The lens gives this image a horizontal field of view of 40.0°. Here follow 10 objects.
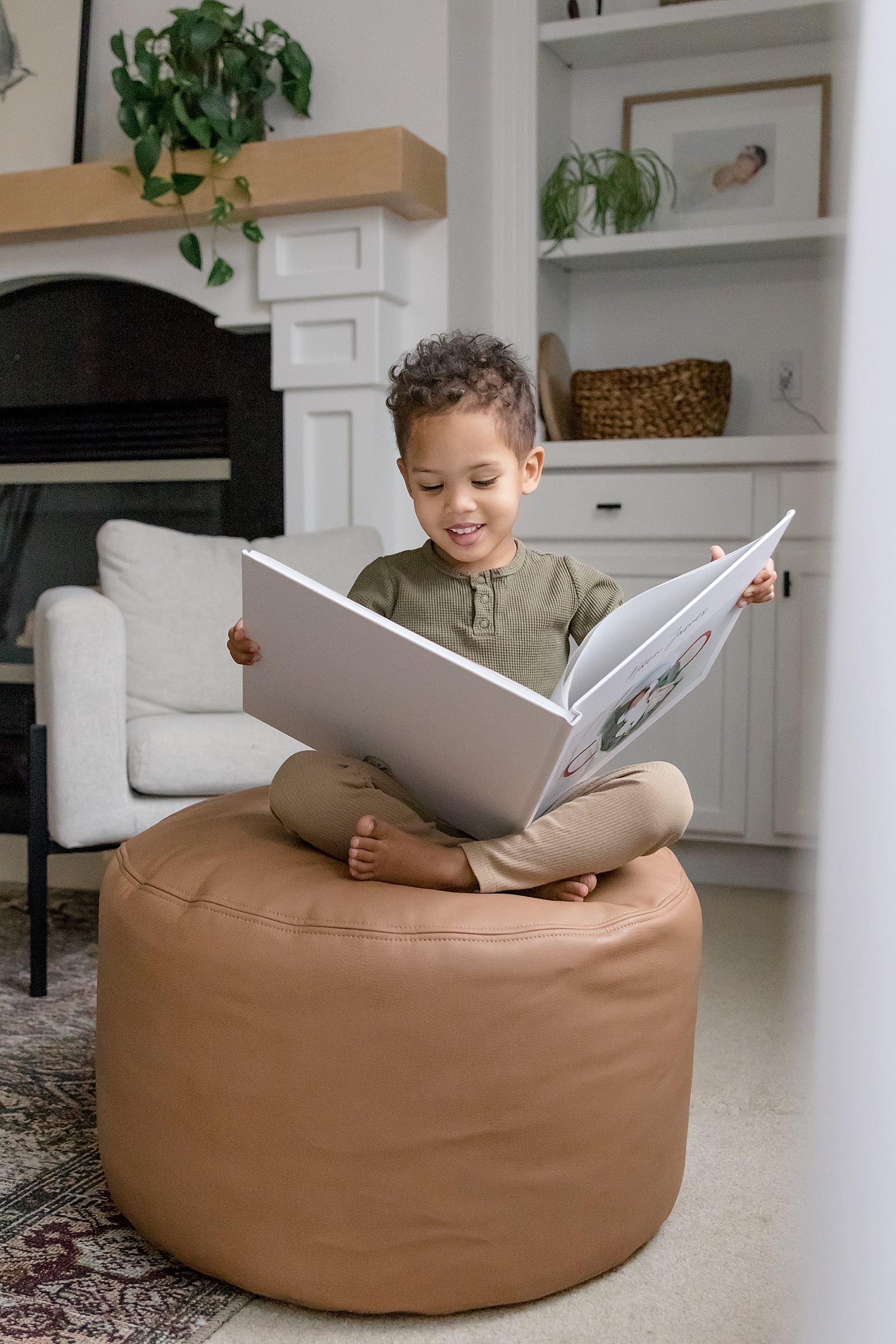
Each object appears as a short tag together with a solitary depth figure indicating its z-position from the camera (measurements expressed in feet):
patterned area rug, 3.48
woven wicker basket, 8.44
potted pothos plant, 8.18
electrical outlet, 9.04
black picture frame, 9.18
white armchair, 6.40
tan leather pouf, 3.27
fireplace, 8.96
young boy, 3.72
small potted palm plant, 8.68
